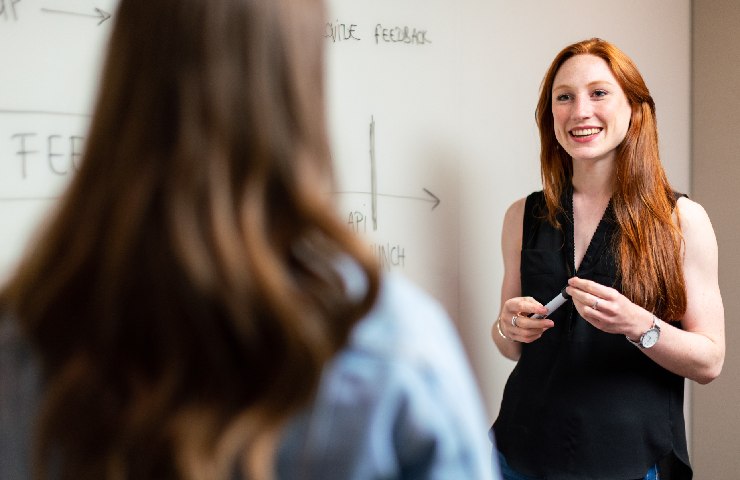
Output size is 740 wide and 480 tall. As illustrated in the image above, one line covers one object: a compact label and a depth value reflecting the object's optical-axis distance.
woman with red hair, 1.62
